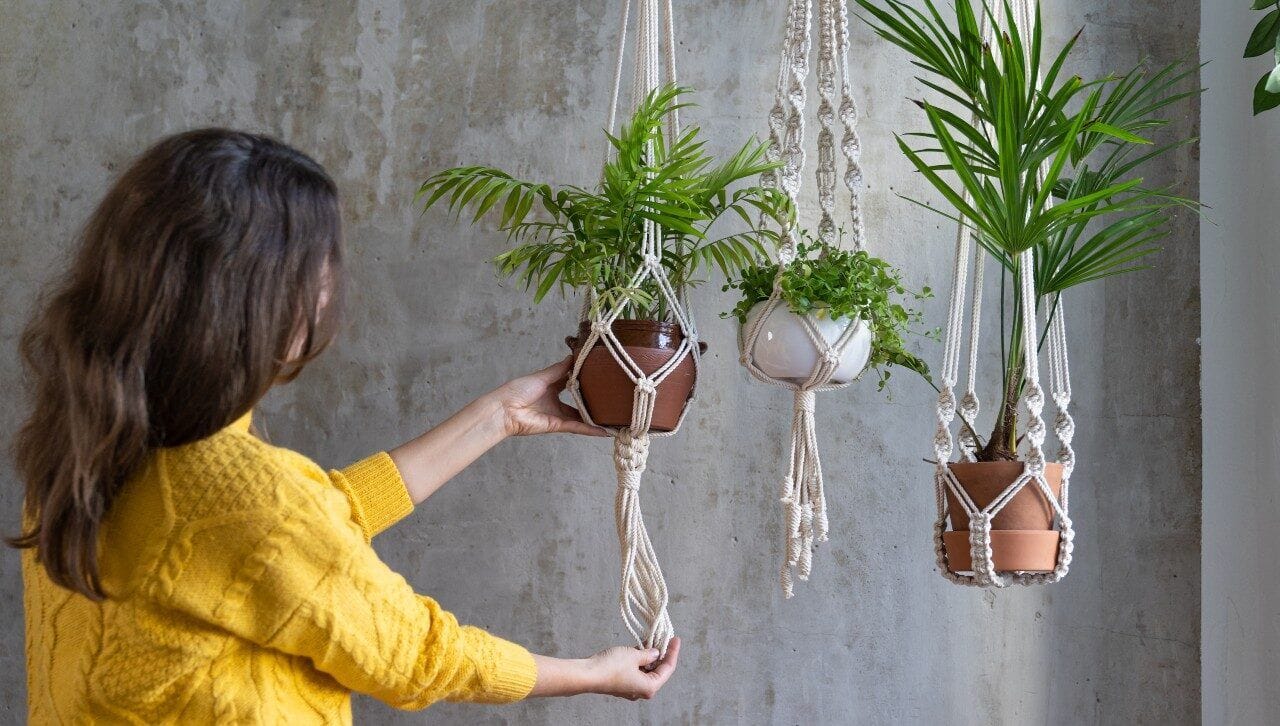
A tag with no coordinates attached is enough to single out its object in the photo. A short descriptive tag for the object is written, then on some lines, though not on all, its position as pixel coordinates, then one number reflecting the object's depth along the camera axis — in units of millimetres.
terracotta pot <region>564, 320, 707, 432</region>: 1606
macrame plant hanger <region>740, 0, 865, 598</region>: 1680
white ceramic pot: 1624
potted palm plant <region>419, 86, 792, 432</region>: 1589
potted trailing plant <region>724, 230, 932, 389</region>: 1617
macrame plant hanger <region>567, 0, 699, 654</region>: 1609
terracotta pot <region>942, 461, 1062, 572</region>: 1614
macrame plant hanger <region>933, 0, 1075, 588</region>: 1620
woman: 1082
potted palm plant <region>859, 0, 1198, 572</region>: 1604
